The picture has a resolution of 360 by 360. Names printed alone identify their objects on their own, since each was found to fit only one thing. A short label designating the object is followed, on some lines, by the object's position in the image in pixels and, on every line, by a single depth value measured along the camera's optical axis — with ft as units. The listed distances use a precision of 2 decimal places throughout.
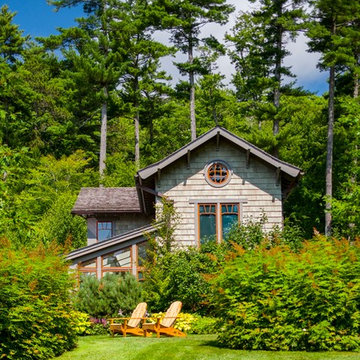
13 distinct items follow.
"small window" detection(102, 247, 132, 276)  70.74
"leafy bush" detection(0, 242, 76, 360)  39.58
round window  74.23
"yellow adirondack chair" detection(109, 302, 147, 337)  56.85
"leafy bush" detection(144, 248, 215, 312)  65.82
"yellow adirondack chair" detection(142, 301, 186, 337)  55.42
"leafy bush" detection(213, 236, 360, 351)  40.55
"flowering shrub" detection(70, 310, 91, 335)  57.99
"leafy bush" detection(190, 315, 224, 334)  58.72
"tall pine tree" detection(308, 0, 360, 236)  98.89
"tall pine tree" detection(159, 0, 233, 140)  131.03
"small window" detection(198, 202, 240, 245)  73.36
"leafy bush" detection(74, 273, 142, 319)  63.98
